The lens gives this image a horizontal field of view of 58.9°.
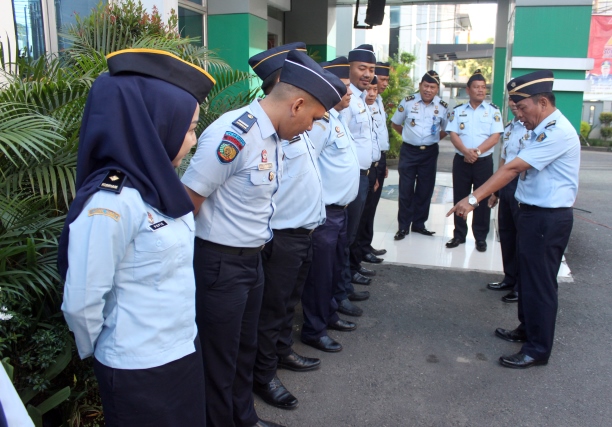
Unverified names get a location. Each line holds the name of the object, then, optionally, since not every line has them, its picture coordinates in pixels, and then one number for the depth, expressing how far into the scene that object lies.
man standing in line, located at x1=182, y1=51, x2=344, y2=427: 2.18
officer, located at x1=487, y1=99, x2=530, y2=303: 4.56
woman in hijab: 1.46
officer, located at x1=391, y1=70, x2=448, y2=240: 6.22
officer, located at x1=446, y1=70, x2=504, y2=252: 5.89
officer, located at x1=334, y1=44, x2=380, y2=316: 4.15
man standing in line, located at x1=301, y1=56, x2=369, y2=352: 3.46
